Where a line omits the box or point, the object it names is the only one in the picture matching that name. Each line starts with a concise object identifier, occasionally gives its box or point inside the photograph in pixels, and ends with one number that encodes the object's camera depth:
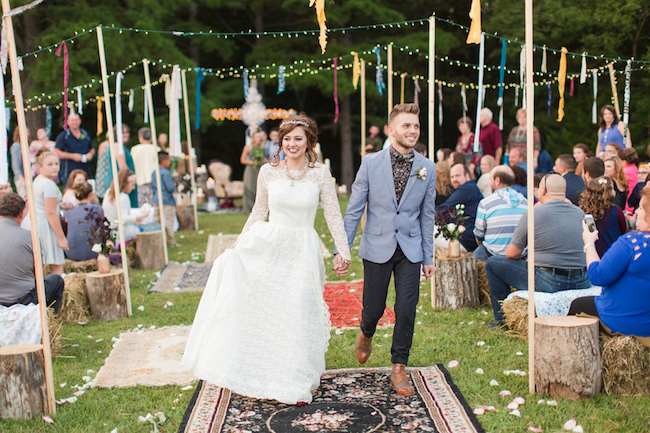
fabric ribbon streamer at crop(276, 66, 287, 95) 10.04
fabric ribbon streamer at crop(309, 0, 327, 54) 3.87
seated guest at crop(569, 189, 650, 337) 3.54
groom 3.83
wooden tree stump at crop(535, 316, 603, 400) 3.58
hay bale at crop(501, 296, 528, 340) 4.71
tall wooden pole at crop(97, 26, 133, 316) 5.81
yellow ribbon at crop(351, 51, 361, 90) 9.56
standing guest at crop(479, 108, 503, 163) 10.13
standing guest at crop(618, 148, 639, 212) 7.23
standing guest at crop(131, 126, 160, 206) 10.23
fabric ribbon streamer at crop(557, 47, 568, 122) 7.42
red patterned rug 5.43
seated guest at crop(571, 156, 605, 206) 6.13
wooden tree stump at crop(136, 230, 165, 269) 8.34
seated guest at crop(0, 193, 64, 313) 4.49
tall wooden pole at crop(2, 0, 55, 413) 3.49
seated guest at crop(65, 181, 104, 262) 7.13
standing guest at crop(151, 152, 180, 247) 9.98
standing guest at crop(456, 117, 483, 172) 10.53
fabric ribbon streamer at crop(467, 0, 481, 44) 3.96
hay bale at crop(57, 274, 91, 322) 5.64
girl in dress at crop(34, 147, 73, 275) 5.90
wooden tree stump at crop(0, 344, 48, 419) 3.49
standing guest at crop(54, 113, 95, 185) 9.02
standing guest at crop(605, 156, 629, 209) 6.91
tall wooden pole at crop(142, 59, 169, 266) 8.48
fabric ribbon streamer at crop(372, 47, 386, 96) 10.85
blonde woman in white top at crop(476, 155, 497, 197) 7.69
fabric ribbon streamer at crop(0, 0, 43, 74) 3.50
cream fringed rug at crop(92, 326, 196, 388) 4.21
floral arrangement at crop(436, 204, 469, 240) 5.79
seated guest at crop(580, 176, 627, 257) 5.18
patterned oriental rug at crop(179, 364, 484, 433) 3.35
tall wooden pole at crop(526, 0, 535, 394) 3.63
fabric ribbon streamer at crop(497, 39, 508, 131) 6.17
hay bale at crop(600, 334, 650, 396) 3.65
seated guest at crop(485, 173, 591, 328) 4.65
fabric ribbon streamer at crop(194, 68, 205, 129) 9.96
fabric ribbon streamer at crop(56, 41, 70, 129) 5.88
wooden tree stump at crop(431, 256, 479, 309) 5.67
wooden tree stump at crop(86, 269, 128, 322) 5.76
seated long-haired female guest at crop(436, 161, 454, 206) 7.28
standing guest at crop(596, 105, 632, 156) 8.92
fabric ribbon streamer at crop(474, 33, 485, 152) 5.21
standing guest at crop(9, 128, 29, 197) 9.05
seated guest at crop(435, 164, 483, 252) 6.48
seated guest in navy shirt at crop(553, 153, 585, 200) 6.90
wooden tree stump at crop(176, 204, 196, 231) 11.99
